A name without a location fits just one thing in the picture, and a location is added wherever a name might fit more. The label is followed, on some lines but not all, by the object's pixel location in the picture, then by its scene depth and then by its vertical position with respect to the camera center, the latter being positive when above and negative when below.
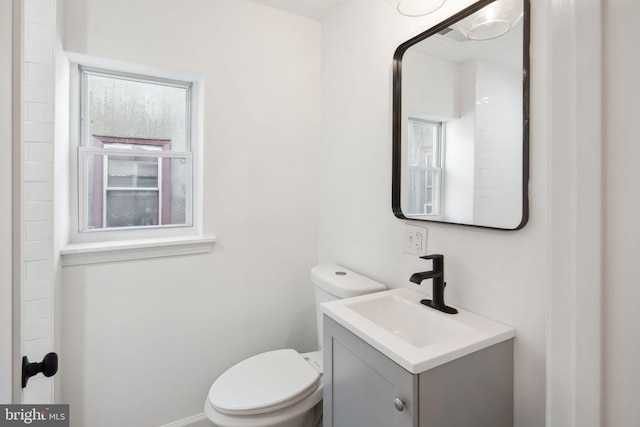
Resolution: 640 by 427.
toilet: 1.20 -0.73
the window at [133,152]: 1.56 +0.32
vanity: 0.81 -0.45
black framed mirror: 0.96 +0.35
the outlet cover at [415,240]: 1.27 -0.11
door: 0.46 +0.04
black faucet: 1.10 -0.24
